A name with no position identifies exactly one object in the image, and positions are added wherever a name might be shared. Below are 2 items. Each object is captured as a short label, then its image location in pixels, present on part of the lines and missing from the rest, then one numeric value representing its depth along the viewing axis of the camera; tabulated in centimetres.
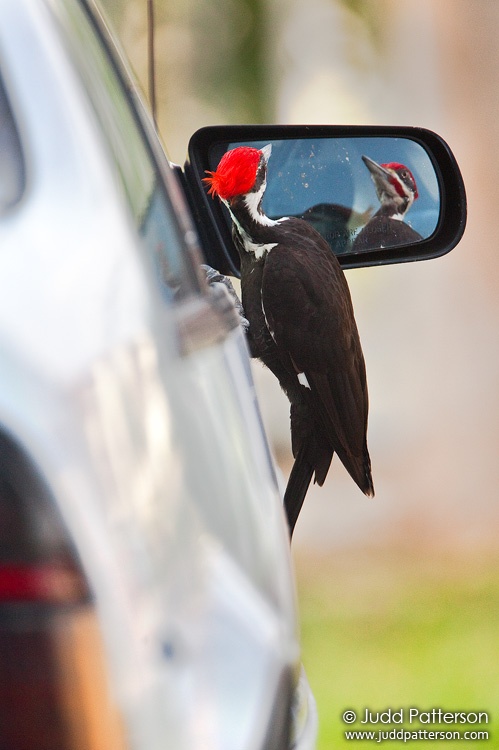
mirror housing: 595
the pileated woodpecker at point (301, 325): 593
